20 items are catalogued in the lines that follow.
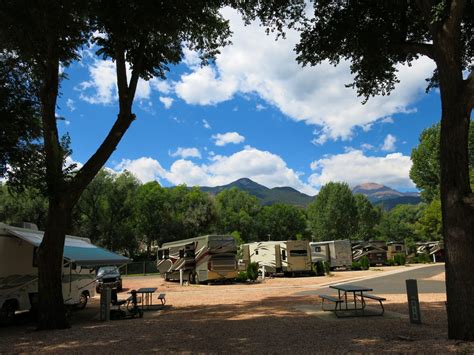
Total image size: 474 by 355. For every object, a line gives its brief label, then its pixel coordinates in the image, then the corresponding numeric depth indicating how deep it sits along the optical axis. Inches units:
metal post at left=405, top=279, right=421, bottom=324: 342.0
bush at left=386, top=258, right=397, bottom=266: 1520.9
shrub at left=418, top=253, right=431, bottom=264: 1636.3
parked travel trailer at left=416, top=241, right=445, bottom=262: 1688.0
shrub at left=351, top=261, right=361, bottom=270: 1374.0
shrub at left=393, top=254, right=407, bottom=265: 1513.3
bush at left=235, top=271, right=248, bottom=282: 971.3
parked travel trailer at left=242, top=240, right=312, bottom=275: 1089.4
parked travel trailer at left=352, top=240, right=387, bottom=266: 1525.6
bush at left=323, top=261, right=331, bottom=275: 1109.6
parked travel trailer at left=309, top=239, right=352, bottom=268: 1371.8
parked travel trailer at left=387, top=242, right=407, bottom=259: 1581.3
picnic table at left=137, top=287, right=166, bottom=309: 517.4
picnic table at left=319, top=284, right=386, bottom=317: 402.1
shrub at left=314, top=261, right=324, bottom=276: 1116.5
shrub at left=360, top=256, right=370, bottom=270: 1352.0
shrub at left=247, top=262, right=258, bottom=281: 974.4
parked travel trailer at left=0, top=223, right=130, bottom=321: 439.2
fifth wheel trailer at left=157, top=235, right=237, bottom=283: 898.1
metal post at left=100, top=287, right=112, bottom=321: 458.9
